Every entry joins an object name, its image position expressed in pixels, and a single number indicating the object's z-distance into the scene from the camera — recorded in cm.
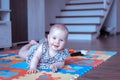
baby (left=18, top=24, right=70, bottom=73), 180
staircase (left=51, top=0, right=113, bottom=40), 510
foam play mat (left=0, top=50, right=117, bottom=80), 161
